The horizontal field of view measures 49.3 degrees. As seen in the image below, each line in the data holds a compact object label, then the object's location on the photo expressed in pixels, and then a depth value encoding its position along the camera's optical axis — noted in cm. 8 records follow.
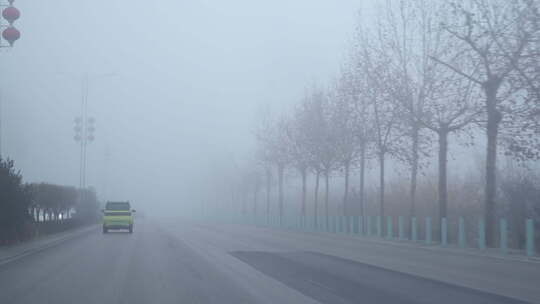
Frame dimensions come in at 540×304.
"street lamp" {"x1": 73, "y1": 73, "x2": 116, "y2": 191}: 4894
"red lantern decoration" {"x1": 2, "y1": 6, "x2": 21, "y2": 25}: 1717
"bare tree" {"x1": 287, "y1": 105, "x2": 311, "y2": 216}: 5353
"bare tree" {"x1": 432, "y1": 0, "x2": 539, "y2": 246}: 2253
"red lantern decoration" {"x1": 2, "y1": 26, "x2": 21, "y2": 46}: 1716
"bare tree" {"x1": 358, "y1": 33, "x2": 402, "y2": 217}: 3438
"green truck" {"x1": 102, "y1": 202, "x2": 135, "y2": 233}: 4169
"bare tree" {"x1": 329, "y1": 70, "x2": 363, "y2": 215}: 4275
